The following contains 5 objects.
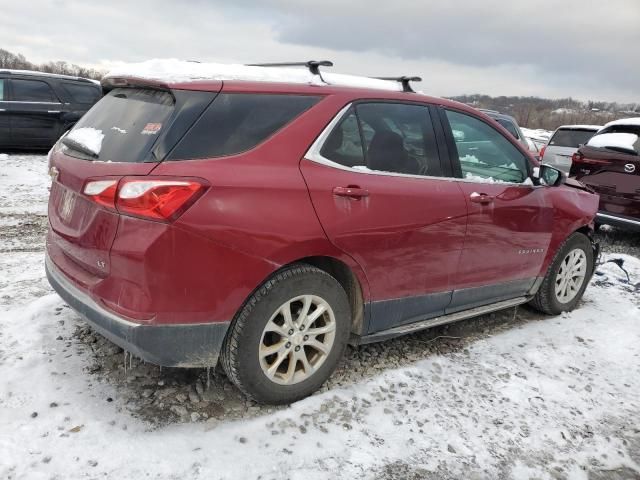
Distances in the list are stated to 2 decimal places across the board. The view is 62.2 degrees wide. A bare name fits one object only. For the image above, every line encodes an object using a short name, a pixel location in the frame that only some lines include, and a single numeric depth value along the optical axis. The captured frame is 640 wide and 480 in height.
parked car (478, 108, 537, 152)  11.28
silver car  11.05
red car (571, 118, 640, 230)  7.06
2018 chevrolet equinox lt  2.42
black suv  10.65
